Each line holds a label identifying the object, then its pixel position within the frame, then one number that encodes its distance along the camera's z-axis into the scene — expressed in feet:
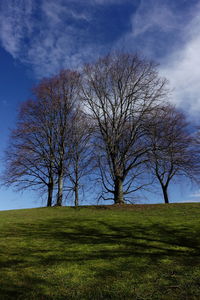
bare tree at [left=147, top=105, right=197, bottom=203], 64.95
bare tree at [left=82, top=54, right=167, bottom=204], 69.00
